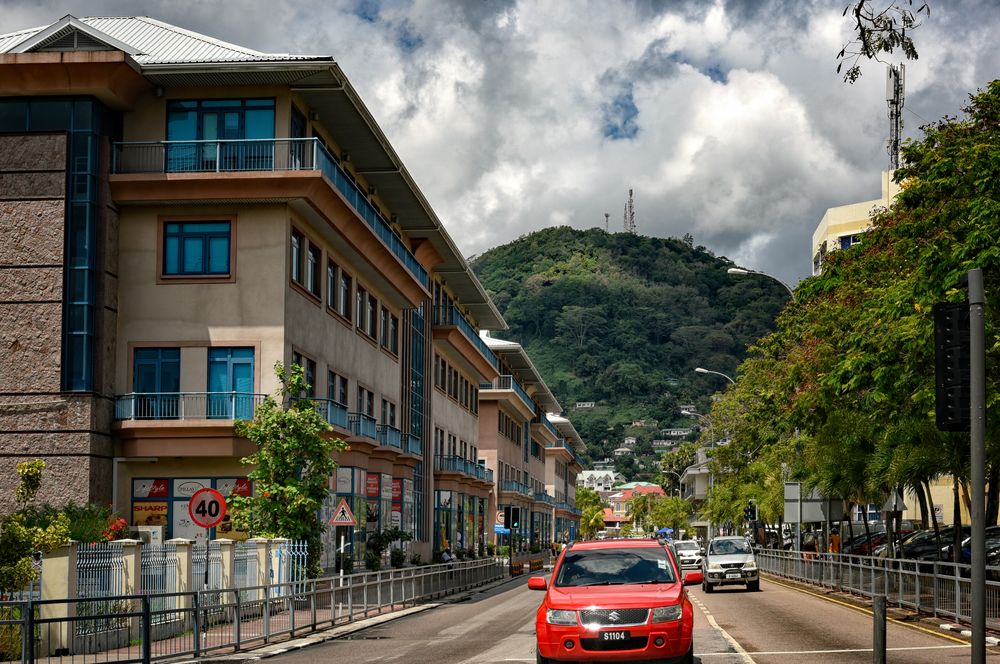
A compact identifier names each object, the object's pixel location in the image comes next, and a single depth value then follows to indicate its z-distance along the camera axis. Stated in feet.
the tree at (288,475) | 111.34
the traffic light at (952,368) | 38.34
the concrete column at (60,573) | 68.80
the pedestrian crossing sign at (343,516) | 106.11
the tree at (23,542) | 66.08
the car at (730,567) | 140.97
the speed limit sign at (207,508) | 84.28
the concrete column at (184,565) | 82.48
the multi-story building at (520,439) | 291.79
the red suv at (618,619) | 50.62
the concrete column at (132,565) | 75.46
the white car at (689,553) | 194.29
